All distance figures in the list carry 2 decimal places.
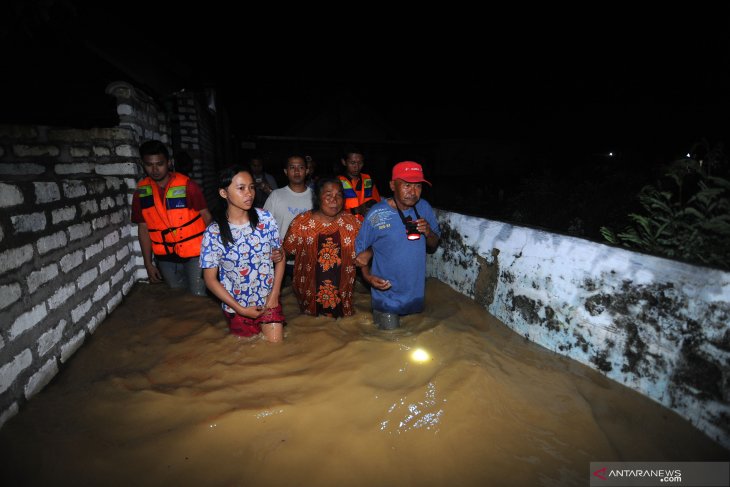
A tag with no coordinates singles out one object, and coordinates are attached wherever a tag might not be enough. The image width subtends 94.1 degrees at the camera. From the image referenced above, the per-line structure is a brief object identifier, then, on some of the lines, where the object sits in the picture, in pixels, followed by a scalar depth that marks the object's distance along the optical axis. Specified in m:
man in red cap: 3.24
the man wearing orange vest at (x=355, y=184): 4.72
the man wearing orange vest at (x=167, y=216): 3.76
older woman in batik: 3.58
